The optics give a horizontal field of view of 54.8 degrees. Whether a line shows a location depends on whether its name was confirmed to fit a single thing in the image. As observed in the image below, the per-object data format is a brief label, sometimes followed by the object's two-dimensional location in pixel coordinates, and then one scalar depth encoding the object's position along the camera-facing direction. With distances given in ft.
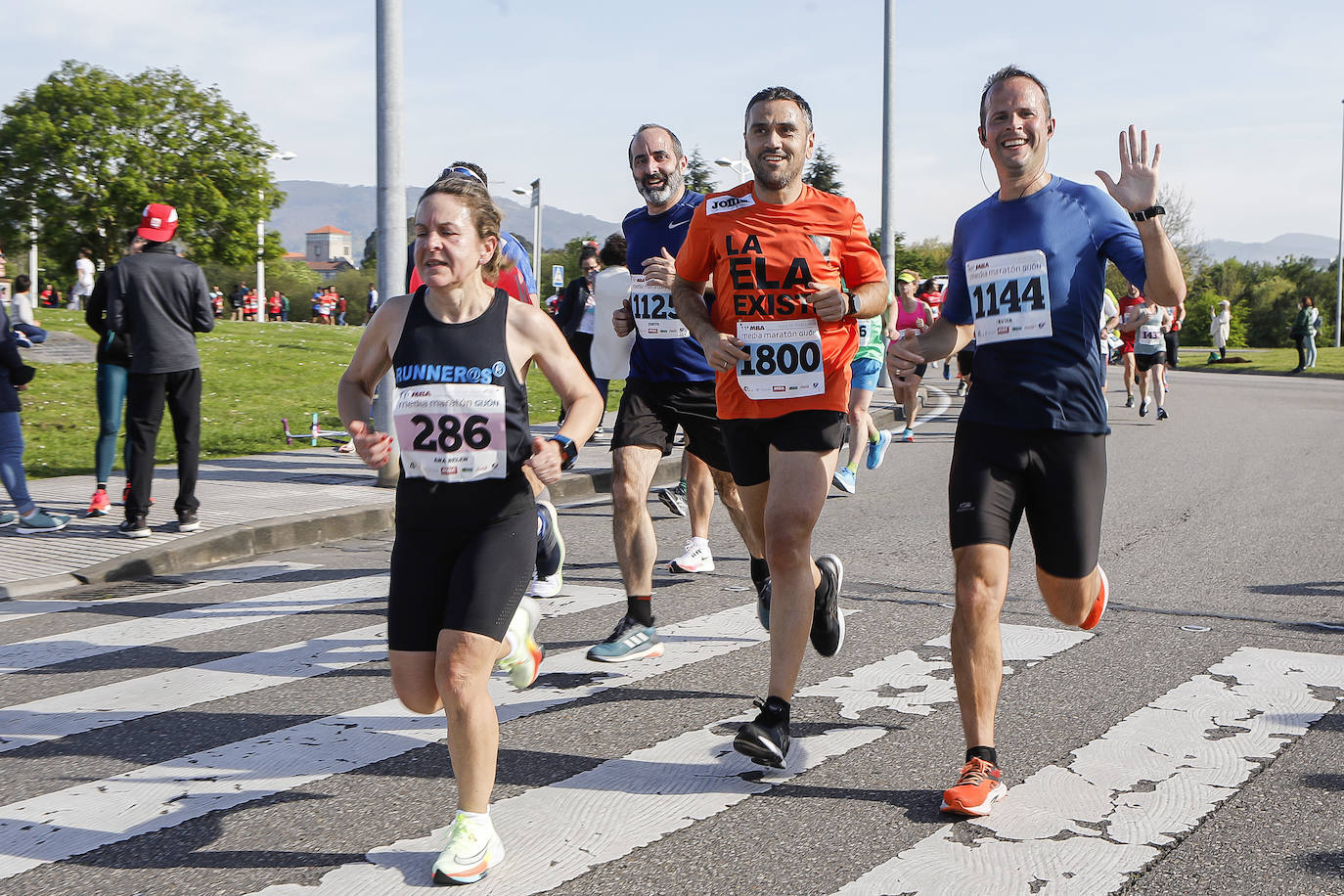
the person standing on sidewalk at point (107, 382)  27.96
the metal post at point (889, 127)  66.74
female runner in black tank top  11.04
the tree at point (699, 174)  228.82
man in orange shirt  14.10
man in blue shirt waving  12.68
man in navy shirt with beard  18.92
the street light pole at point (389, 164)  33.94
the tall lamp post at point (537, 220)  169.10
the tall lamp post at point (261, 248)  143.84
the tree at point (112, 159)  132.46
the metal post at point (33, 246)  133.59
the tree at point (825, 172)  229.86
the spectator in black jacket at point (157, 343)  27.09
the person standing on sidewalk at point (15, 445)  27.55
